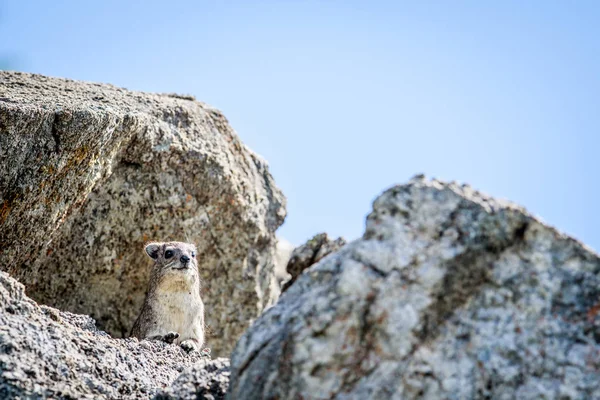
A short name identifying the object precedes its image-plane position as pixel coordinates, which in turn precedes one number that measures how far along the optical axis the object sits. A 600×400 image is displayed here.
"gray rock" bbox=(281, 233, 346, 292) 13.95
